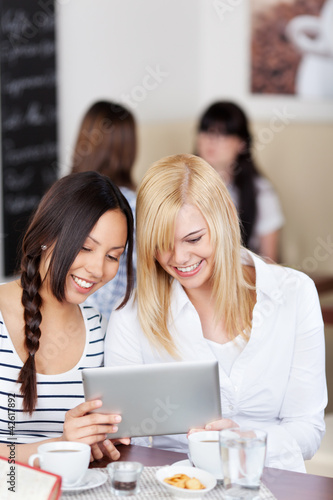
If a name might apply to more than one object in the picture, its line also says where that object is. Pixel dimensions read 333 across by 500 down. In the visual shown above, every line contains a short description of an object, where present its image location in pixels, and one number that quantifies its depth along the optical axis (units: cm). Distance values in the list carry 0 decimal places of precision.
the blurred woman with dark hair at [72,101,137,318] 417
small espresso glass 207
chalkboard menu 505
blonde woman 253
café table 209
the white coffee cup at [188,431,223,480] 212
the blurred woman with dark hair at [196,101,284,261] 507
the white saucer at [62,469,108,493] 208
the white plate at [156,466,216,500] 206
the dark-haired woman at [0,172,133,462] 250
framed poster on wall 549
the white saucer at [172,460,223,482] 219
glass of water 199
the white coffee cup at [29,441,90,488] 206
